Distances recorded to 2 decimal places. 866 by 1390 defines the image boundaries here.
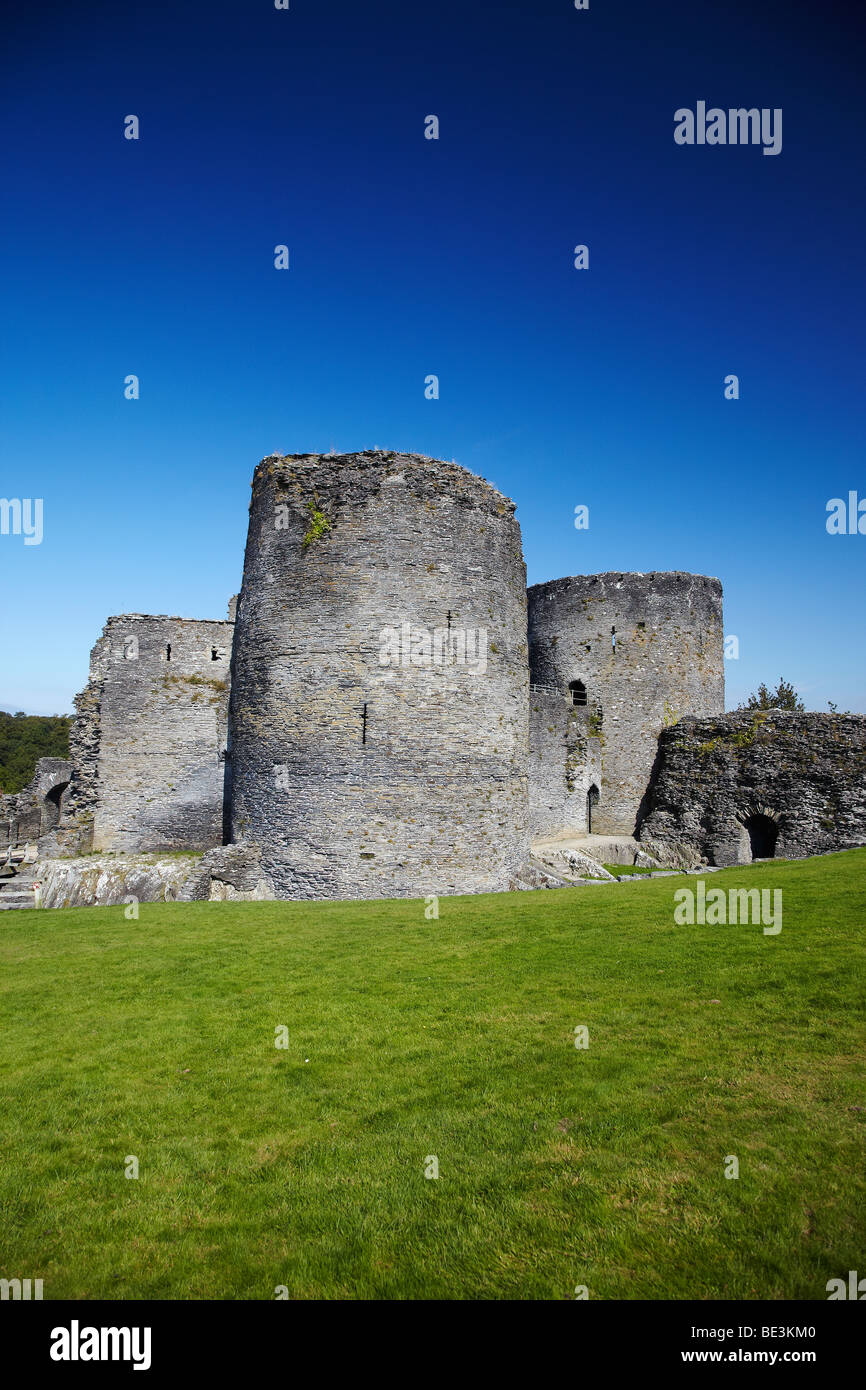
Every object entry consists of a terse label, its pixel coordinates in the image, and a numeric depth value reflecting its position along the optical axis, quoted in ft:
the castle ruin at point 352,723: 55.06
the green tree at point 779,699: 162.53
